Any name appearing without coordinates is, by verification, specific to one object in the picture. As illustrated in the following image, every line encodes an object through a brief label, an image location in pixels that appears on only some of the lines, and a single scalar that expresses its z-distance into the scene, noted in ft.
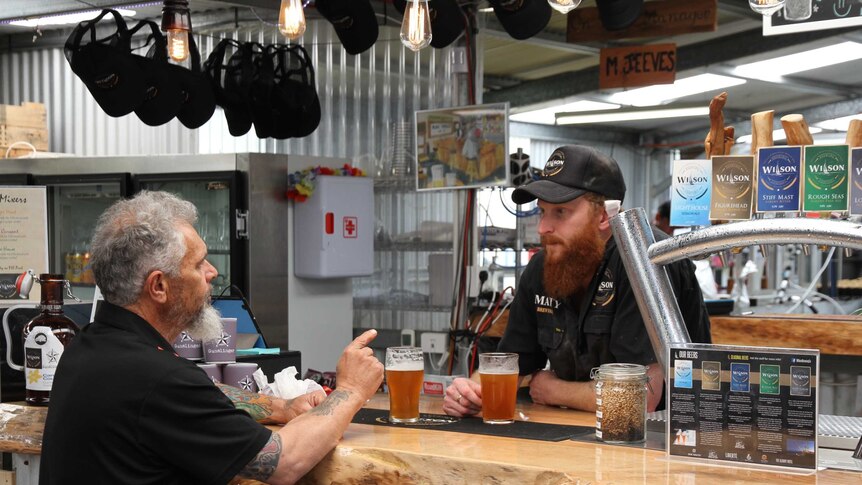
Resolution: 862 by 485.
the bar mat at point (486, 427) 7.45
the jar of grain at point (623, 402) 6.95
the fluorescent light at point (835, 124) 48.33
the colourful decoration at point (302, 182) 20.53
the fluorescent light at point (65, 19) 24.31
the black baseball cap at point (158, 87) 18.61
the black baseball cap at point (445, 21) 16.81
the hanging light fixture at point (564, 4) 9.00
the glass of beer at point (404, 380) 8.02
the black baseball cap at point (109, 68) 17.61
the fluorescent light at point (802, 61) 33.45
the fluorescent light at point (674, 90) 38.40
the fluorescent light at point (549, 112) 43.86
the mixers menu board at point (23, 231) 11.44
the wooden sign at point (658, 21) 21.63
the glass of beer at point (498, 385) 7.96
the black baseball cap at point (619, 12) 16.97
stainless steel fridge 20.11
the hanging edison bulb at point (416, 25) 9.91
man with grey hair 6.89
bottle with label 9.32
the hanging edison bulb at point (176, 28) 16.63
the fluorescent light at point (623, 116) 30.25
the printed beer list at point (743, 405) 5.93
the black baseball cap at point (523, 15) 16.46
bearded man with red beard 9.59
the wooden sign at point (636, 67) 23.71
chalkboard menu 10.52
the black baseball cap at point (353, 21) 16.97
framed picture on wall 18.76
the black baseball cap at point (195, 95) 19.49
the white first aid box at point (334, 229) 20.70
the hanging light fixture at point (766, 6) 8.13
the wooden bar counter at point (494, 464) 5.88
